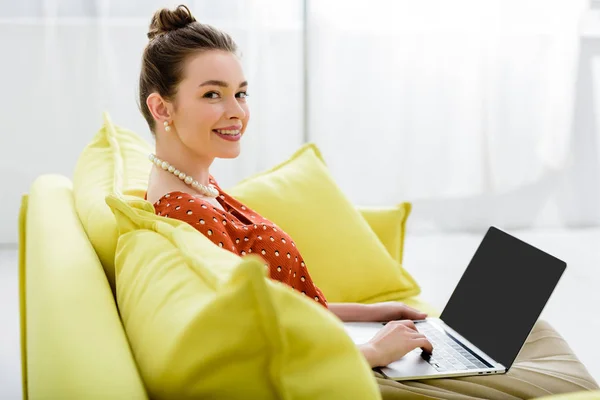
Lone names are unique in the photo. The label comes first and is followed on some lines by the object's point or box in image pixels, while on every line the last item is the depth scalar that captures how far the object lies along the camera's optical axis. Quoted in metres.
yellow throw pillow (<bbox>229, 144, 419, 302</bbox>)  2.02
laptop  1.37
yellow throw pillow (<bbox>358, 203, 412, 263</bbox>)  2.24
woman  1.46
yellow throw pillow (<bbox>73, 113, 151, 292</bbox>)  1.36
